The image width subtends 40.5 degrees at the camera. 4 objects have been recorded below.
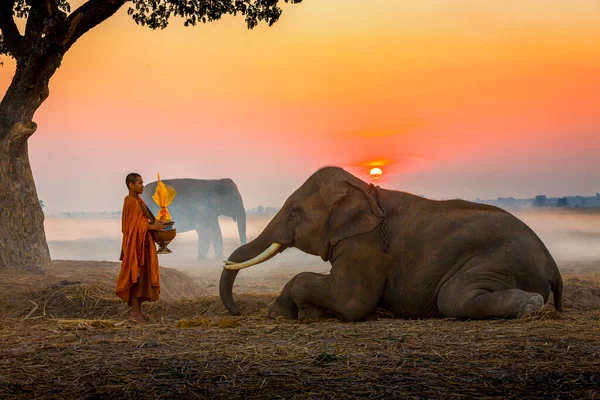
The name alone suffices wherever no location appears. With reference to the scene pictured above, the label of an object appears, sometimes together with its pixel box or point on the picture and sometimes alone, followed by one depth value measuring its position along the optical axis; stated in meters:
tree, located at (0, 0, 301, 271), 16.61
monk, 10.76
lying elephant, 9.52
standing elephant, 36.94
